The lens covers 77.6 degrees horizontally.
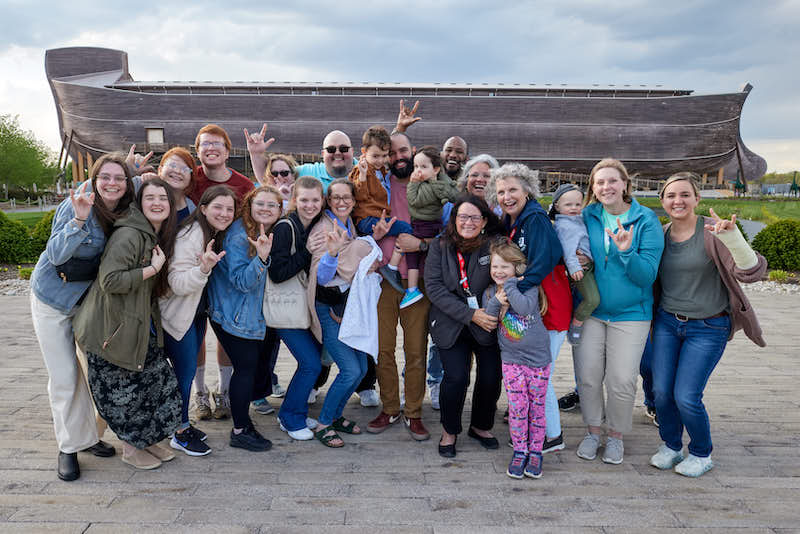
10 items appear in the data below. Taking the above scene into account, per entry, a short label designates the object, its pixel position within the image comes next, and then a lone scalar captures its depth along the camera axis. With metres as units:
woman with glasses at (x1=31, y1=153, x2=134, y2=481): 3.22
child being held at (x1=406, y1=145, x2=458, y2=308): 4.01
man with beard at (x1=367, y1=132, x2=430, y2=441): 4.11
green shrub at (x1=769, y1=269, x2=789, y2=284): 11.26
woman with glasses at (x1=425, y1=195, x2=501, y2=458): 3.68
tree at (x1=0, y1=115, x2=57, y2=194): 48.03
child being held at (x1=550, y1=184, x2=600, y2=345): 3.64
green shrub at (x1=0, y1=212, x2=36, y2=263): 12.88
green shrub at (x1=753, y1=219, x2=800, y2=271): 11.88
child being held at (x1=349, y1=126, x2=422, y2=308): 4.09
